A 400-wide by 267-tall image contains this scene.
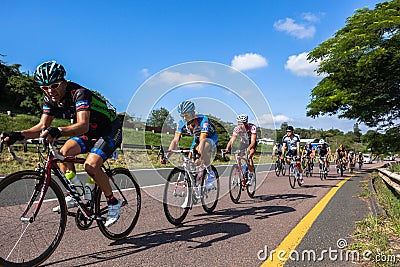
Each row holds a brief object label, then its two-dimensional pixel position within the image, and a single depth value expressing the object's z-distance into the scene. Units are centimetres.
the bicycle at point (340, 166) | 1698
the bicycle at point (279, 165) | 1554
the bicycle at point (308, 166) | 1599
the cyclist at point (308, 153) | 1573
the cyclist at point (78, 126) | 334
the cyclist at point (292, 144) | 1082
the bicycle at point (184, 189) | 489
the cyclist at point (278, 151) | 1543
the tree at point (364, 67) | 1500
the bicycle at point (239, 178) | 704
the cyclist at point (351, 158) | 2158
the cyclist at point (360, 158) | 2950
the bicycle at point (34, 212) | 309
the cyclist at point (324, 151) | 1525
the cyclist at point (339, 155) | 1786
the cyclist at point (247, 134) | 743
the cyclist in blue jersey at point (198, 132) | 522
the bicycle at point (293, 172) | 1048
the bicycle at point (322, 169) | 1454
